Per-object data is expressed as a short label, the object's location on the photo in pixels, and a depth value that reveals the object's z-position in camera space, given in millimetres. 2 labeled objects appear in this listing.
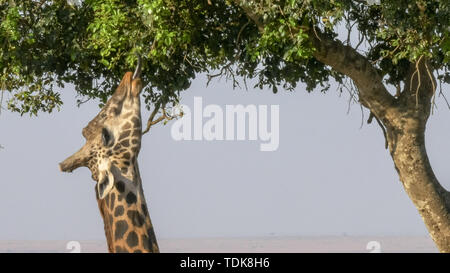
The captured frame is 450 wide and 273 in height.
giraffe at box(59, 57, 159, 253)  12508
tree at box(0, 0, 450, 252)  21812
